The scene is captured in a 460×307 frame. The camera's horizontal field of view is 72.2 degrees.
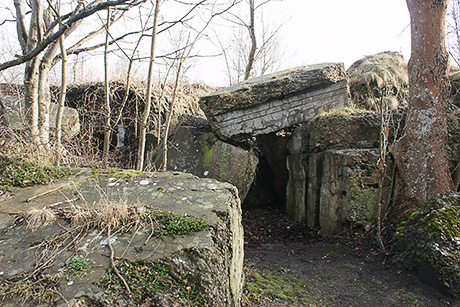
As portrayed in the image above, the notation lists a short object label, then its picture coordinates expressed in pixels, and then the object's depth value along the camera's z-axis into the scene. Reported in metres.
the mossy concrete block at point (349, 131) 4.64
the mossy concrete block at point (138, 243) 2.01
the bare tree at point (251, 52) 10.48
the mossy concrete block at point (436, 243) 2.72
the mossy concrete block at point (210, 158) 5.52
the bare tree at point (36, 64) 4.41
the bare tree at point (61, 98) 3.95
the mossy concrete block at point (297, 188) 5.13
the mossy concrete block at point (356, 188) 4.30
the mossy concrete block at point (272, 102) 5.48
